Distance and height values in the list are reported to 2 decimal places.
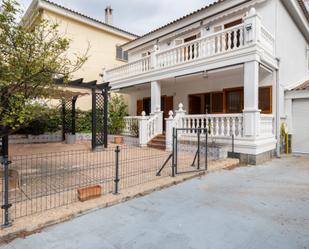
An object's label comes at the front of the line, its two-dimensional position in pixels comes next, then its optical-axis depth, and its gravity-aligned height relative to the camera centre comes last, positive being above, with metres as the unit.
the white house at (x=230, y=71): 8.69 +2.51
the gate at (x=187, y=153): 6.31 -1.18
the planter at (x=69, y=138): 11.83 -0.78
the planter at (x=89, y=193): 4.36 -1.36
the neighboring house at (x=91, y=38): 15.02 +6.50
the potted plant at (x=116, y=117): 14.10 +0.39
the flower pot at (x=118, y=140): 12.48 -0.93
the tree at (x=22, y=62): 3.91 +1.11
